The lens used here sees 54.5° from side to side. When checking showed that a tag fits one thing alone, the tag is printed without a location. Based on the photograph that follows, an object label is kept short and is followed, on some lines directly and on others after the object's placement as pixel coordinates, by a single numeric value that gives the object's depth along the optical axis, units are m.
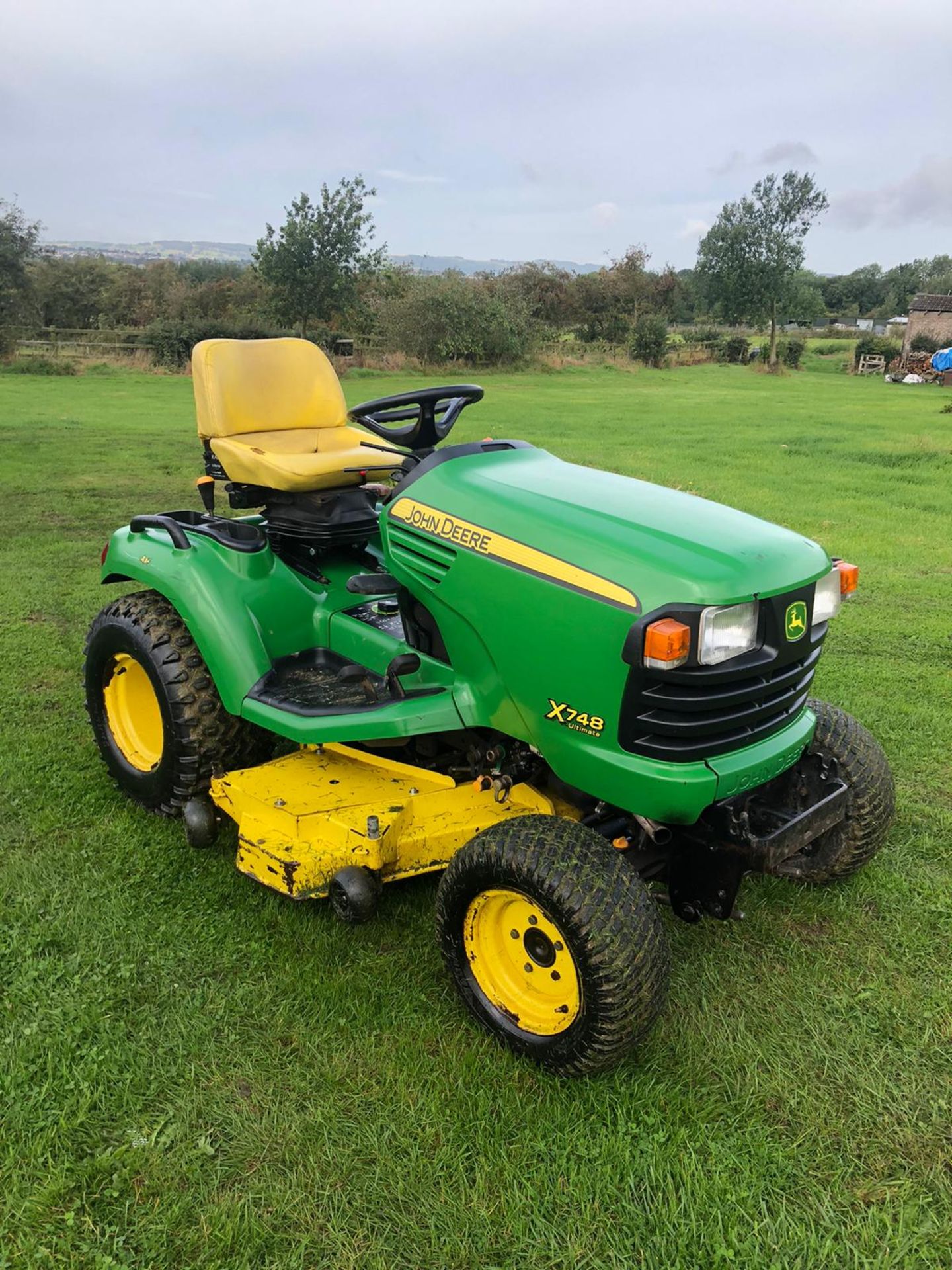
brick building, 38.44
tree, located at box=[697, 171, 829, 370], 39.47
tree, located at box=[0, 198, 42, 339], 25.52
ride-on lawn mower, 2.17
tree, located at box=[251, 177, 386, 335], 26.94
